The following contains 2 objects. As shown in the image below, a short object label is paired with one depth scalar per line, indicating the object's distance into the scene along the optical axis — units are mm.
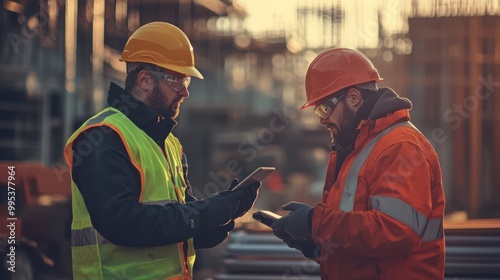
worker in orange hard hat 4312
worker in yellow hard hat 4277
